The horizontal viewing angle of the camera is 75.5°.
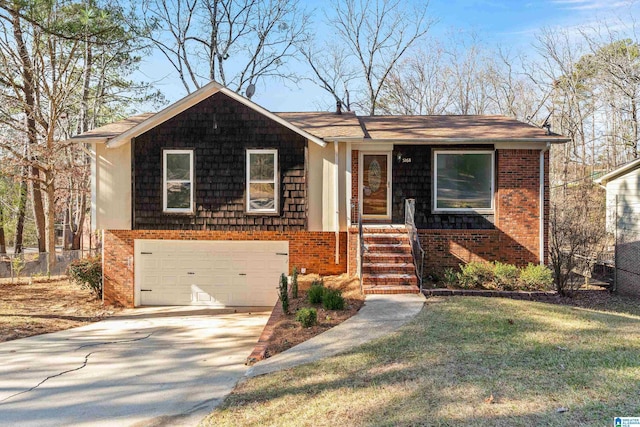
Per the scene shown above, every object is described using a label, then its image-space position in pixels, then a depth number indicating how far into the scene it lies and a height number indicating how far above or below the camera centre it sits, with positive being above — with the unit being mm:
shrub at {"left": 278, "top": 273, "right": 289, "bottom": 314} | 7688 -1571
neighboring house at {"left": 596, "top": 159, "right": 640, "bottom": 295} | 12008 -283
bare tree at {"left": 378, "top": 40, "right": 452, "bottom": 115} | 25250 +7432
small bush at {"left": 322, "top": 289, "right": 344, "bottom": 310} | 7551 -1616
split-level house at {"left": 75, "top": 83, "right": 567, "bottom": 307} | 10641 +793
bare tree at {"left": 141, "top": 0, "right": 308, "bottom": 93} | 22859 +9354
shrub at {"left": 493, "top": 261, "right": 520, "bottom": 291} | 9234 -1439
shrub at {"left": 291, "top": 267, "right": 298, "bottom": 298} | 8867 -1628
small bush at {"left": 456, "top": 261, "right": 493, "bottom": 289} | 9289 -1441
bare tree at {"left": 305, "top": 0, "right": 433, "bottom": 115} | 24297 +9114
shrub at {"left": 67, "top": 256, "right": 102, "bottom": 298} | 12117 -1777
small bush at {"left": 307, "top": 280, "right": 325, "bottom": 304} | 7973 -1579
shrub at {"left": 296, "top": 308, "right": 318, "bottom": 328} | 6652 -1690
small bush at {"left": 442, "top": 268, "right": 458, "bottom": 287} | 9538 -1520
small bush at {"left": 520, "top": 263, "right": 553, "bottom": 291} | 9219 -1479
